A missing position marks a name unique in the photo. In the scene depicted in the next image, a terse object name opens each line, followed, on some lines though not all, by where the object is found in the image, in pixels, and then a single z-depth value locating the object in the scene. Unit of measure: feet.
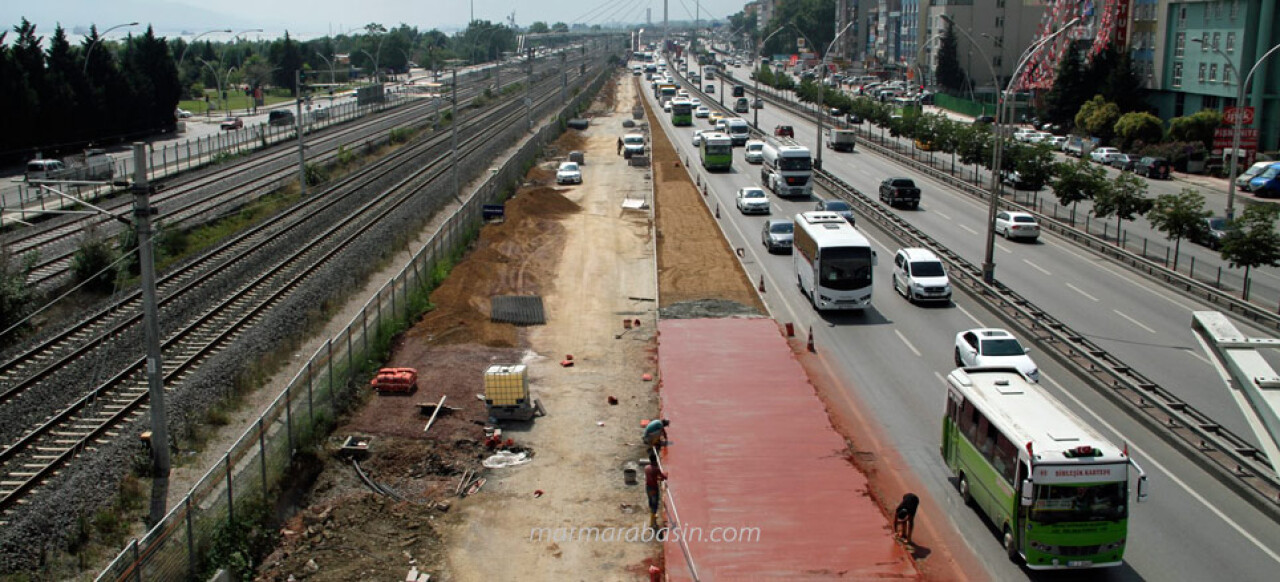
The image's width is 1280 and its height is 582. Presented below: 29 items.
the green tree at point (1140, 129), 259.60
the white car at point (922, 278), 118.42
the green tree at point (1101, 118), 277.85
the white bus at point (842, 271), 113.09
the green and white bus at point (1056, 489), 55.26
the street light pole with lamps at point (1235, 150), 148.05
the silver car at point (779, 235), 148.56
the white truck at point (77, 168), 181.06
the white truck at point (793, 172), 195.21
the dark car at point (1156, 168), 222.69
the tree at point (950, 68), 442.91
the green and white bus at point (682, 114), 343.67
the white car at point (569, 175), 226.17
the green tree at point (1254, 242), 119.55
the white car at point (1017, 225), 157.89
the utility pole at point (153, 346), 62.64
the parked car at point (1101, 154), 246.47
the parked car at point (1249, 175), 200.64
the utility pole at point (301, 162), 182.23
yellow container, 82.12
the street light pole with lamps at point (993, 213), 120.16
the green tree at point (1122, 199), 149.89
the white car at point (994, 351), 89.55
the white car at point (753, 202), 180.55
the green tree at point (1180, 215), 135.74
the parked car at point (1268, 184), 194.49
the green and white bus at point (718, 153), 233.35
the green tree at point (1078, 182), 161.48
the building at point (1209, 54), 237.66
